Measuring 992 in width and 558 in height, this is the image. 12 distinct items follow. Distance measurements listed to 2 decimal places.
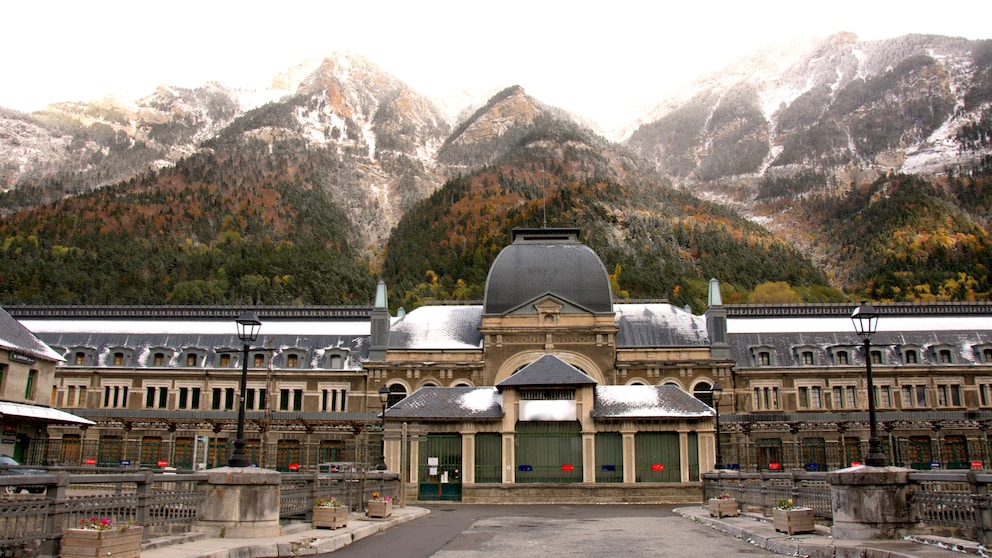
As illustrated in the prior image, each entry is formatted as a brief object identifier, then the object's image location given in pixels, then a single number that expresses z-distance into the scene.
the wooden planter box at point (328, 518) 23.94
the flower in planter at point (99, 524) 14.42
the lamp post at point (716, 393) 44.37
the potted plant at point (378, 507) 28.70
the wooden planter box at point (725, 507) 30.44
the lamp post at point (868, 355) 19.70
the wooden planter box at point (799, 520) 22.02
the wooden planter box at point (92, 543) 14.05
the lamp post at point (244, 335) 22.12
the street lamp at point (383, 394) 42.67
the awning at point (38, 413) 41.62
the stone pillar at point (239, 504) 20.53
